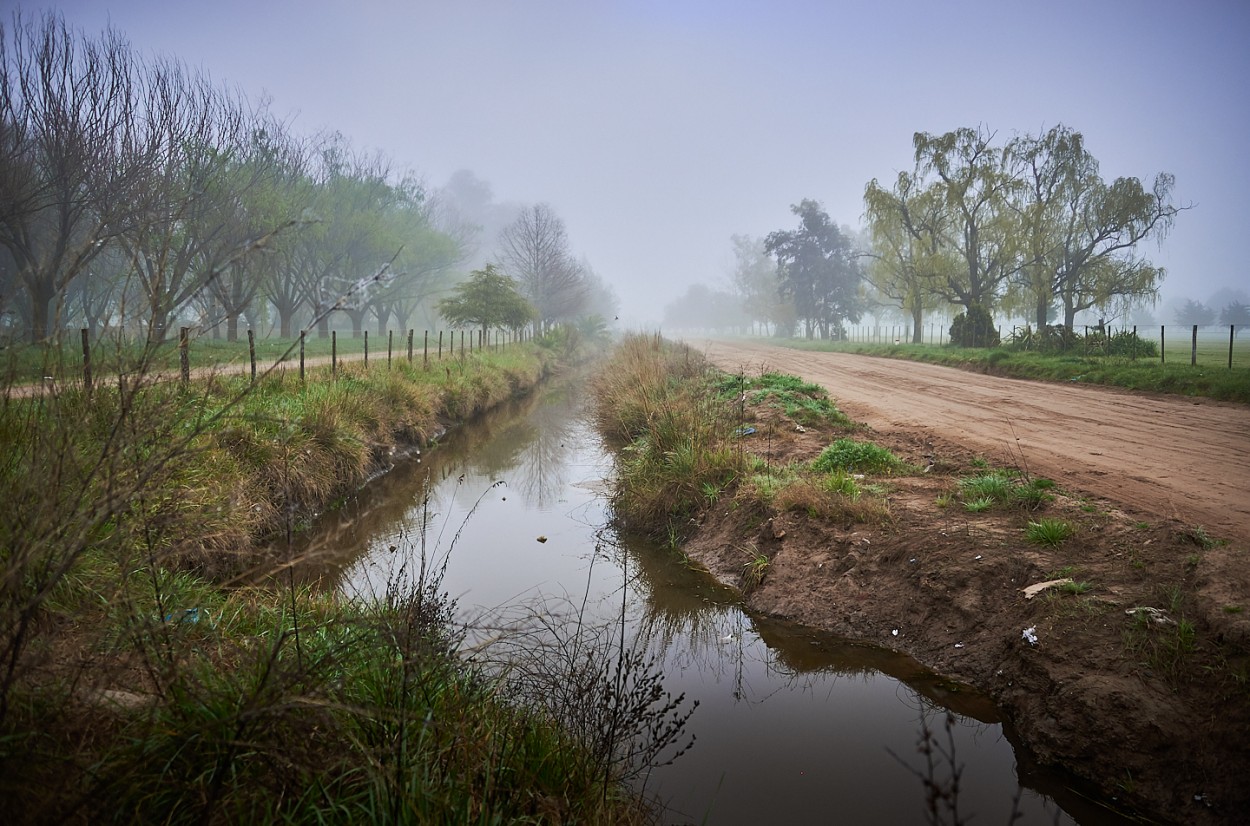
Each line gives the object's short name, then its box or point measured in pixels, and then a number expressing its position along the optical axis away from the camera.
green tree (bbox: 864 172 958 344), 28.28
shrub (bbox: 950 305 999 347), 24.59
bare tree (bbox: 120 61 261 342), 16.89
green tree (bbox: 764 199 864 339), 44.69
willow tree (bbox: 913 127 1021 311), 26.72
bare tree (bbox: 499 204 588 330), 40.47
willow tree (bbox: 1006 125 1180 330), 24.33
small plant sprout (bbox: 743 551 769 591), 5.72
